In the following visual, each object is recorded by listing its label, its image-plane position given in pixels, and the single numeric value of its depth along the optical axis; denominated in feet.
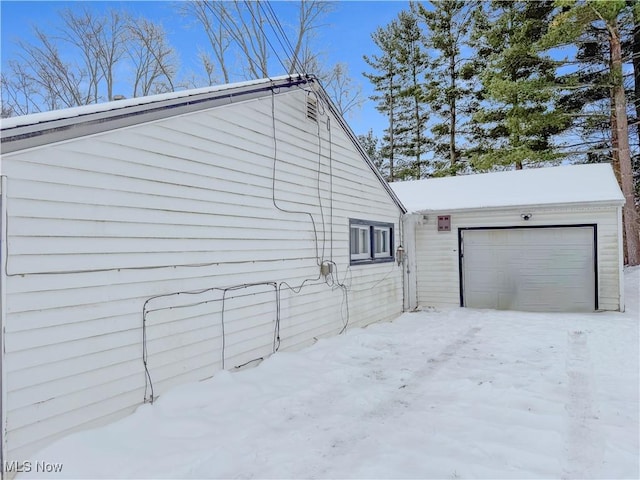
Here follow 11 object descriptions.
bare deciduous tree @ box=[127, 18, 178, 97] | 57.41
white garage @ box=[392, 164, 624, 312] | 28.27
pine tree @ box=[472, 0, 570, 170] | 47.21
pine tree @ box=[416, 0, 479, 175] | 64.64
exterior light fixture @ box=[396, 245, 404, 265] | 30.37
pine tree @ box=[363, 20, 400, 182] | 73.97
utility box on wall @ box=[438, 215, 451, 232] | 32.37
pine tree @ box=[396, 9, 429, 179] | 71.61
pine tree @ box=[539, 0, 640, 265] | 40.78
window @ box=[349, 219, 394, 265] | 25.12
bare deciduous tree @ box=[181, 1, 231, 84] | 53.52
